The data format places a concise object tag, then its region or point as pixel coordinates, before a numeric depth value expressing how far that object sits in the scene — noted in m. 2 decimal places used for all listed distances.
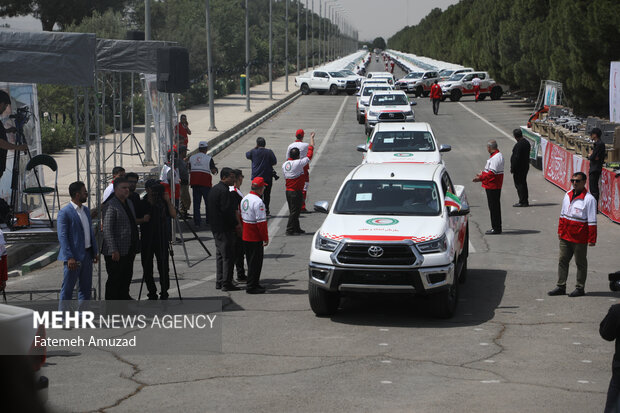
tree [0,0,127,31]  65.81
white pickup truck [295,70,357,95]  65.88
